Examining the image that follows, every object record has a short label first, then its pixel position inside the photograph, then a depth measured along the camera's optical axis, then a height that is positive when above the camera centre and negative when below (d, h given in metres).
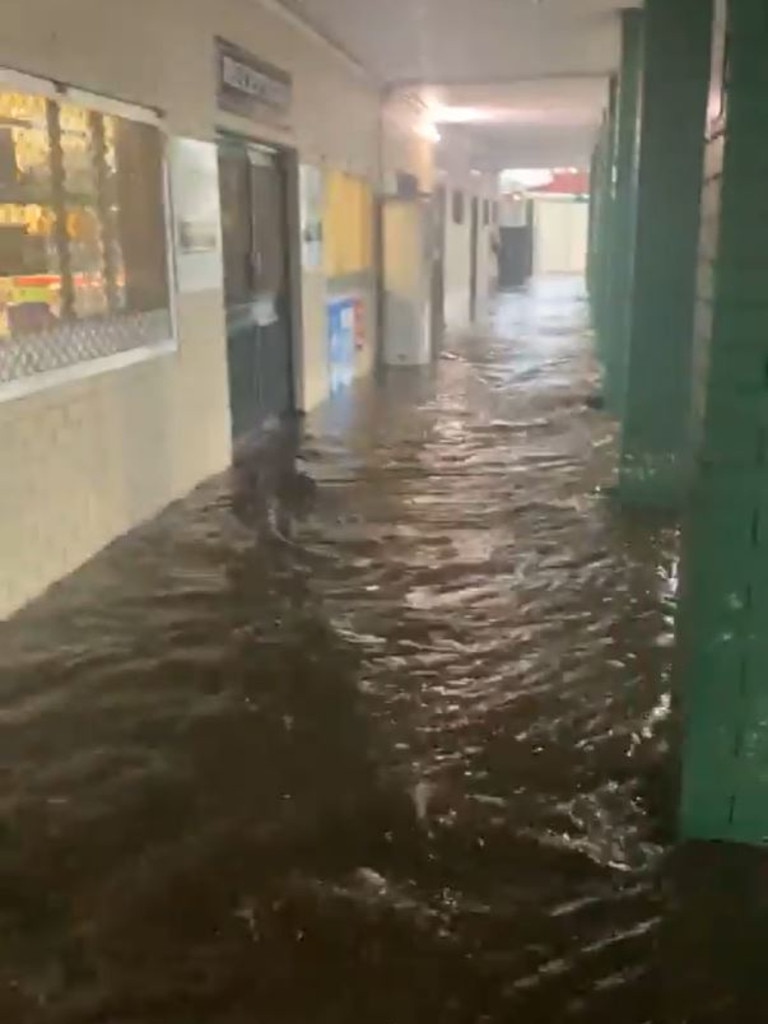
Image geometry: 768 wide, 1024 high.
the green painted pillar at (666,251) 5.21 -0.14
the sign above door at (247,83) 6.41 +0.83
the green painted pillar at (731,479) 2.29 -0.54
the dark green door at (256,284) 7.24 -0.41
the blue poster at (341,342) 9.72 -1.02
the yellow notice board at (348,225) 10.18 -0.02
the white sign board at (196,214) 5.79 +0.05
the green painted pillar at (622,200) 7.75 +0.14
